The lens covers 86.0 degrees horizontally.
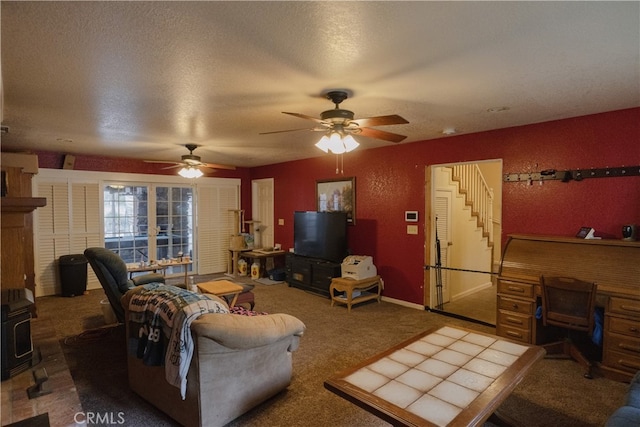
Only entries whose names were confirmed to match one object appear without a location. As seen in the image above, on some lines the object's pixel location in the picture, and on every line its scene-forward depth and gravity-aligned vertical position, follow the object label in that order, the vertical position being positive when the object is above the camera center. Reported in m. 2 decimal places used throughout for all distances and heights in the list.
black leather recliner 3.47 -0.62
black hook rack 3.22 +0.34
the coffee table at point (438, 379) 1.63 -0.95
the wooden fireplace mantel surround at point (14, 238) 2.64 -0.19
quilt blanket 2.08 -0.73
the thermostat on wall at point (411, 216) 4.93 -0.10
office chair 2.90 -0.86
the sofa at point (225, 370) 2.14 -1.09
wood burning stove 2.22 -0.81
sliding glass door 6.39 -0.17
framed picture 5.75 +0.25
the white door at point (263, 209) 7.74 +0.05
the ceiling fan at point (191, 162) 4.96 +0.72
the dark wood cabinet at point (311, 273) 5.43 -1.04
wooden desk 2.82 -0.69
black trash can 5.48 -0.98
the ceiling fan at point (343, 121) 2.59 +0.70
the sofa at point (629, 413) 1.64 -1.04
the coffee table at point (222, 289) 4.06 -0.94
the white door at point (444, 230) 5.12 -0.32
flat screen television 5.53 -0.41
